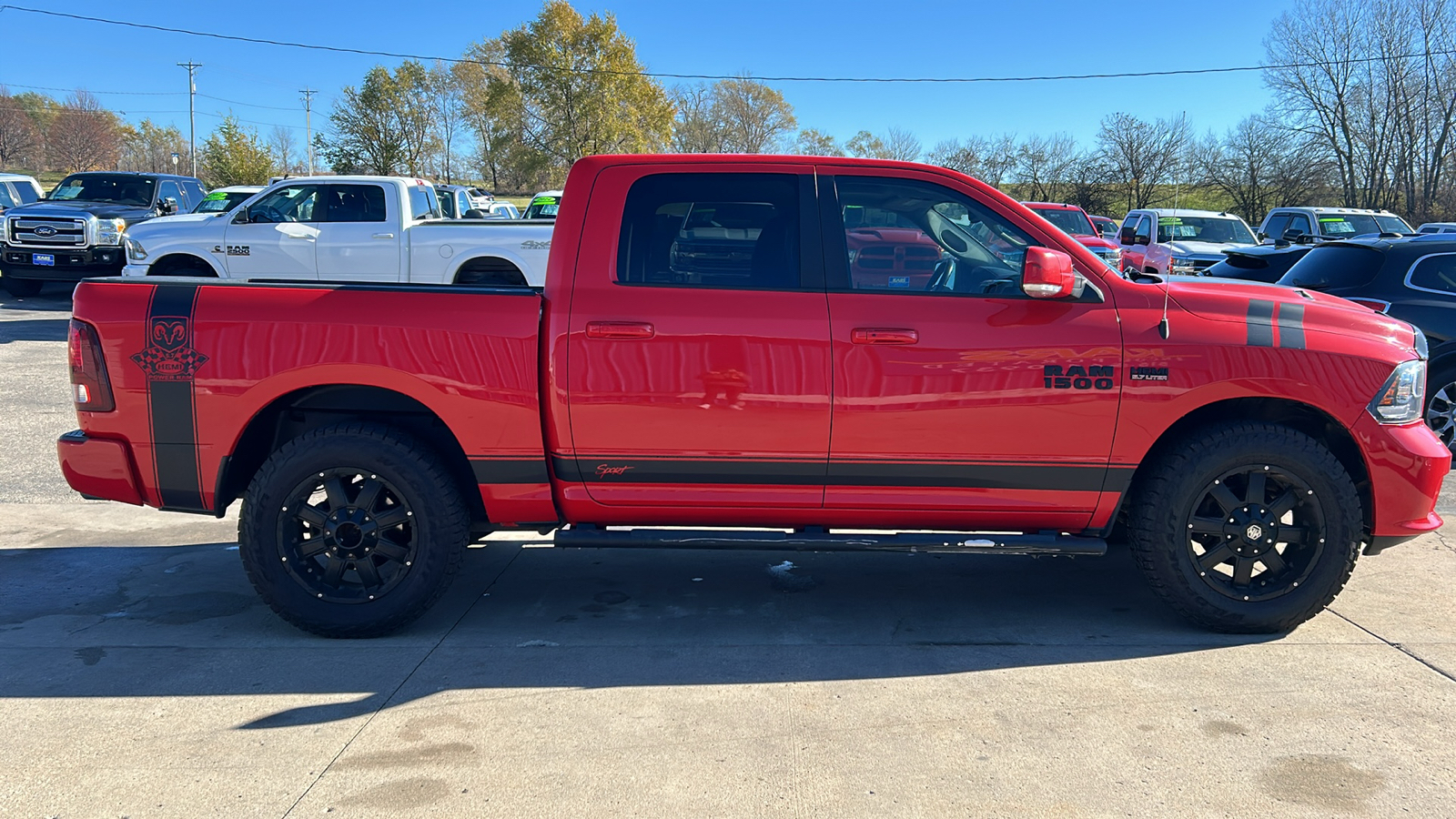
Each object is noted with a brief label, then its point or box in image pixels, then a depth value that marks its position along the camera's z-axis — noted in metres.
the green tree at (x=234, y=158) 46.34
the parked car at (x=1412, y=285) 7.47
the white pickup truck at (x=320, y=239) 12.48
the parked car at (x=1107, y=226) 23.36
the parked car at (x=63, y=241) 16.45
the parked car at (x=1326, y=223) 18.19
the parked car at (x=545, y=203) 23.86
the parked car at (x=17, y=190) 20.27
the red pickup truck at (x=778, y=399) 4.02
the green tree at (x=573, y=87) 50.22
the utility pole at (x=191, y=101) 73.94
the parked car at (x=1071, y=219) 18.73
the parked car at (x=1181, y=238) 18.22
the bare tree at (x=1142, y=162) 38.91
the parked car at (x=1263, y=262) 10.43
